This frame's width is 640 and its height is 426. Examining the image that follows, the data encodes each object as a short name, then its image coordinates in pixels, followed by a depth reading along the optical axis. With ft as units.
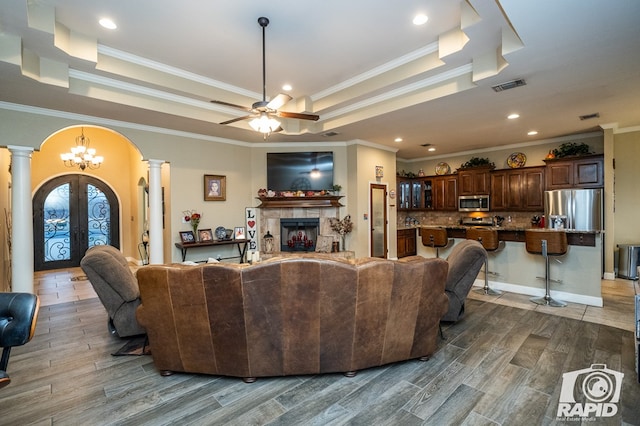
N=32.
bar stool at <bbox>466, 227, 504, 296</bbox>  16.28
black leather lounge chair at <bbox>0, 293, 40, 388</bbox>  5.88
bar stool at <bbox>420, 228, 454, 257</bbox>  17.97
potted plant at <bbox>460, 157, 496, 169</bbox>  25.25
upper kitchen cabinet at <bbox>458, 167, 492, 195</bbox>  25.40
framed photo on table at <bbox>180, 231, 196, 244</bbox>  19.38
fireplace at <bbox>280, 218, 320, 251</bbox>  22.81
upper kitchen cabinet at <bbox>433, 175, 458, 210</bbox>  27.32
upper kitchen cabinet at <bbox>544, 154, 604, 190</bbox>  19.97
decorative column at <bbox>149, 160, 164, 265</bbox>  18.19
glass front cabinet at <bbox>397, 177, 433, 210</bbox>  29.43
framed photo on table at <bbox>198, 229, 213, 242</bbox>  20.18
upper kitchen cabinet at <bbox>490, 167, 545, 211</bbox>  22.81
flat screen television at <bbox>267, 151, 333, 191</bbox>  22.31
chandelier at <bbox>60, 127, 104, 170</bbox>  22.01
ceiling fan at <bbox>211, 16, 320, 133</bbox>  10.87
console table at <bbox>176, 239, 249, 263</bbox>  19.10
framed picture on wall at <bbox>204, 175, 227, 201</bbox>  20.71
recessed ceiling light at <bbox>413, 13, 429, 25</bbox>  10.34
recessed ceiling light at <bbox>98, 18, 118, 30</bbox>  10.52
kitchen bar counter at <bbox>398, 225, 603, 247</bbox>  14.30
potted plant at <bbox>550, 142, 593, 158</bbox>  20.63
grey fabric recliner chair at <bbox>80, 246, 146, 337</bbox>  9.62
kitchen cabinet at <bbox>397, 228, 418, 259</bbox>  26.85
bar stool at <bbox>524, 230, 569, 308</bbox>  14.19
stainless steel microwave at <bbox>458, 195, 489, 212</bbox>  25.38
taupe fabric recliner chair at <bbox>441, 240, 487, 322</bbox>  11.15
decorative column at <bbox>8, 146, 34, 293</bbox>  14.11
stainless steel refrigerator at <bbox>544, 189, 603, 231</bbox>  19.44
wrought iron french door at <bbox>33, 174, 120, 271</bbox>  23.68
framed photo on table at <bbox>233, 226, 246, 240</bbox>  21.85
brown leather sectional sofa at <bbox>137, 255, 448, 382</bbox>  7.62
